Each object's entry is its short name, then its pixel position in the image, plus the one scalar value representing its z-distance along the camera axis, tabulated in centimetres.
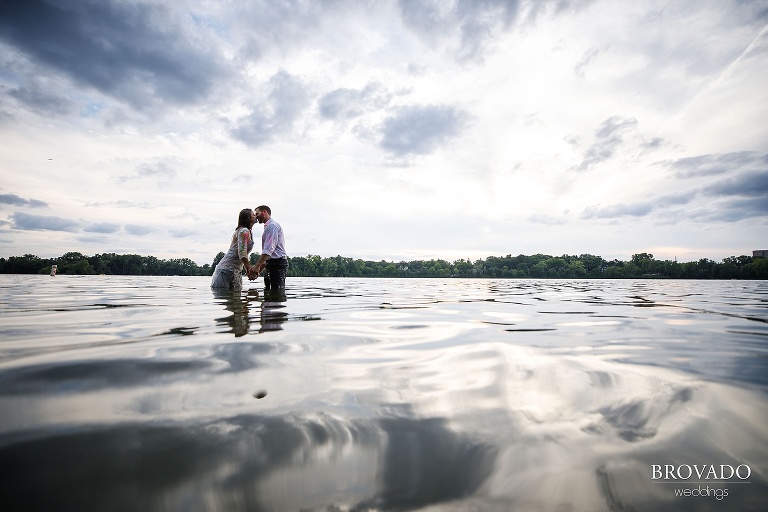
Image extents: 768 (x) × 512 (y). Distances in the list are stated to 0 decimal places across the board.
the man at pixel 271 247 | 949
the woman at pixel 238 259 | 919
